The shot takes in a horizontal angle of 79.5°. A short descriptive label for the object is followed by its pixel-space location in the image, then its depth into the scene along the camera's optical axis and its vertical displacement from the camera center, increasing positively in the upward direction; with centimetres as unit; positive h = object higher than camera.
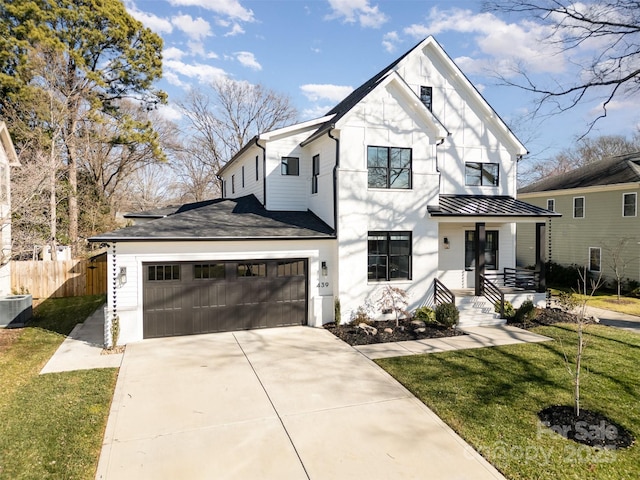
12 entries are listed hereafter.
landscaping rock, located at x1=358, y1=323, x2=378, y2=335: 1111 -264
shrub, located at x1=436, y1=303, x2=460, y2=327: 1163 -230
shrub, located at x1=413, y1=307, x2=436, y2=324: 1226 -244
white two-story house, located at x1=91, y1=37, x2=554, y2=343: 1087 +53
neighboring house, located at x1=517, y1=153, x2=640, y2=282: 1902 +124
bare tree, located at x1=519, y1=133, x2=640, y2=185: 4100 +966
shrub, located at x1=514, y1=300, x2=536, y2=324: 1240 -238
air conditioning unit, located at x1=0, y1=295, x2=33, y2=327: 1210 -234
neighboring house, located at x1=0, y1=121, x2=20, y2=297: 1435 +217
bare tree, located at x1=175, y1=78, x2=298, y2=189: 3531 +1100
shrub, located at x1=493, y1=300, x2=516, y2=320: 1278 -238
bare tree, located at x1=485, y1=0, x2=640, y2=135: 1405 +634
